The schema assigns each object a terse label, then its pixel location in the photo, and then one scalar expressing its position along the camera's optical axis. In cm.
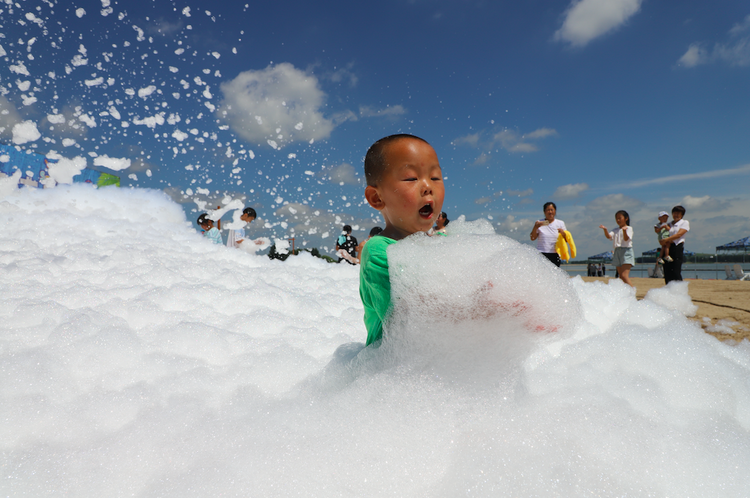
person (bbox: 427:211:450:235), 476
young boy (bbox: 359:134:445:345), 133
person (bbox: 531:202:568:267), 580
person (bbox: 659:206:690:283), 583
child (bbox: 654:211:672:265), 595
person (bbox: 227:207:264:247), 616
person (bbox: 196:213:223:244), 601
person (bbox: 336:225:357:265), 765
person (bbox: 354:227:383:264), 640
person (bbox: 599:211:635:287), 592
